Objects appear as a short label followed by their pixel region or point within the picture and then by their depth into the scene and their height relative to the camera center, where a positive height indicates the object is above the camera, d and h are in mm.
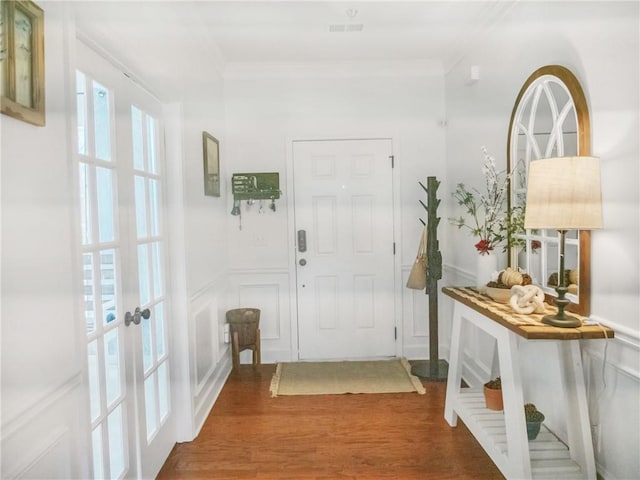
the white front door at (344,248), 3607 -185
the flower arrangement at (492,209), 2404 +67
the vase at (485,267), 2406 -230
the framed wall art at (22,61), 1001 +369
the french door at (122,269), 1545 -159
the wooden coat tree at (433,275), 3240 -358
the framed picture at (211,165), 2848 +379
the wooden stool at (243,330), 3387 -749
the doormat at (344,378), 3082 -1057
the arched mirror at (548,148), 1809 +314
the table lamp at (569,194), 1580 +89
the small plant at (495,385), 2291 -785
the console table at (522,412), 1707 -720
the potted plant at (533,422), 2008 -839
